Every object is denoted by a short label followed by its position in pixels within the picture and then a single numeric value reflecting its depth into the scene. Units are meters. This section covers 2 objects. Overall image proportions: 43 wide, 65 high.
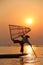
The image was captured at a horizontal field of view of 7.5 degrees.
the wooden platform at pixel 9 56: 19.21
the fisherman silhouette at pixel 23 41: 21.06
